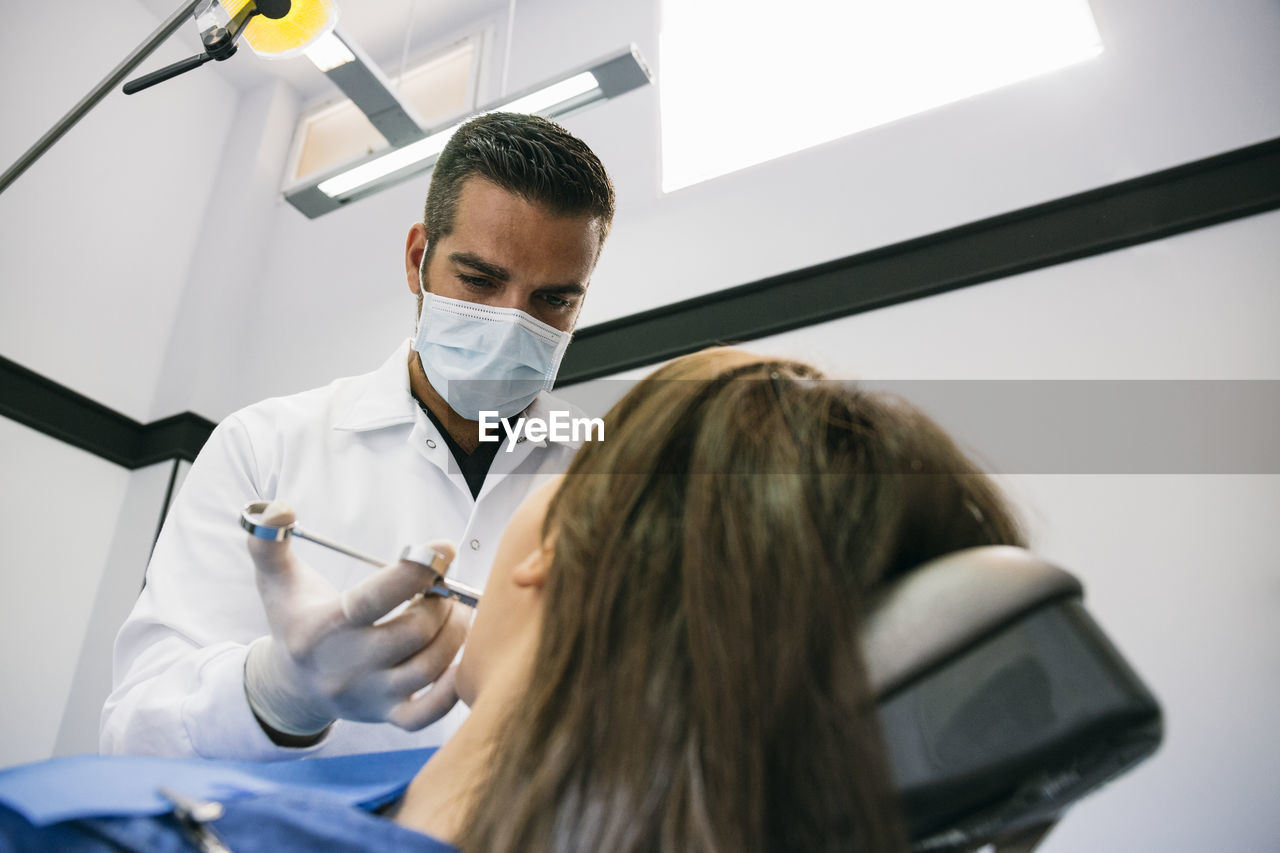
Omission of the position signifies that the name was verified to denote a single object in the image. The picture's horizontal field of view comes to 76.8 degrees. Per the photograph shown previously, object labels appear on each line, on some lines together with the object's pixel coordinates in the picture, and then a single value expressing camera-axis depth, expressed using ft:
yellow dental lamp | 5.72
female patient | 1.60
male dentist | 2.72
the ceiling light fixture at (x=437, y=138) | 7.41
